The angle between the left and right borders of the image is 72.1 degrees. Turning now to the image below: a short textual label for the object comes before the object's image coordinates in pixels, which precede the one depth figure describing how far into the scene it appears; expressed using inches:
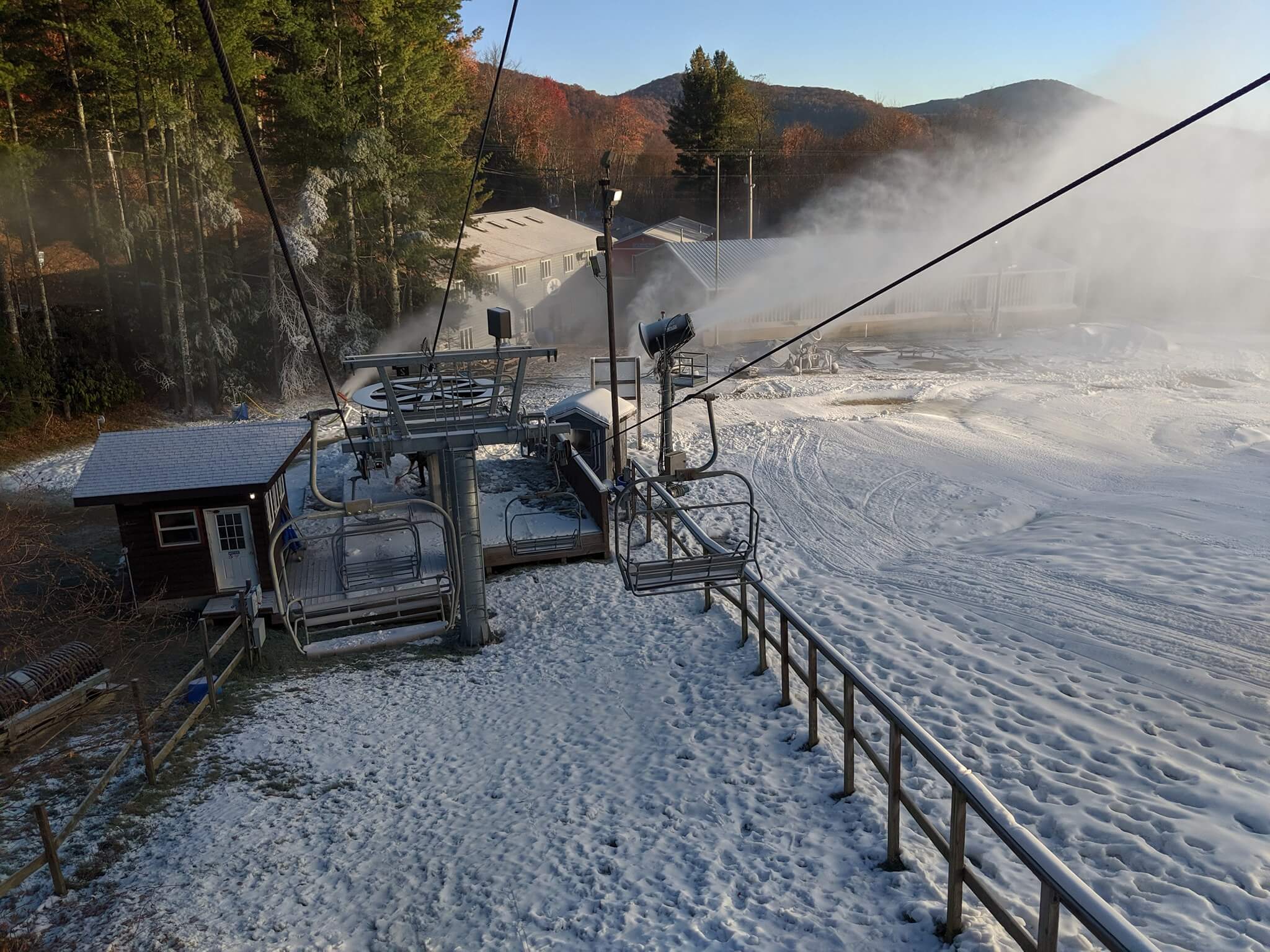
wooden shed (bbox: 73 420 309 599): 591.8
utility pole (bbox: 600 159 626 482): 743.1
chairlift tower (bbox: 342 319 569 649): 470.3
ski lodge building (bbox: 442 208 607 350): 1647.4
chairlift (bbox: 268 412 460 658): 394.3
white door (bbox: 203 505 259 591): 611.5
